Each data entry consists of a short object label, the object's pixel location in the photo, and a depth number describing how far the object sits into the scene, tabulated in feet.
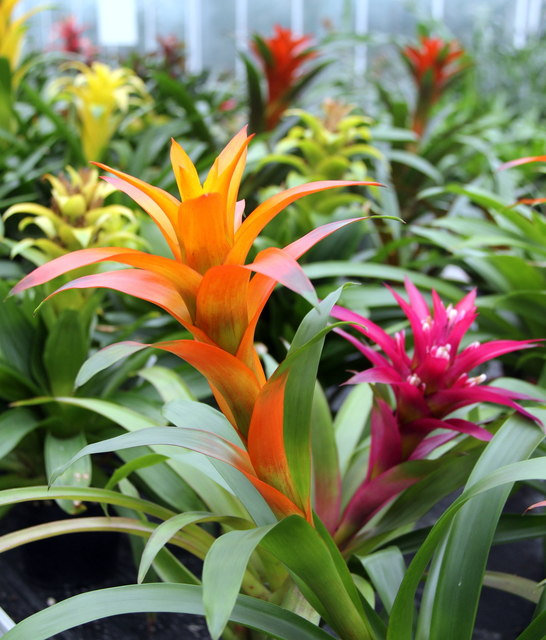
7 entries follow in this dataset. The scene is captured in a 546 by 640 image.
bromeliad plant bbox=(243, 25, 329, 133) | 7.91
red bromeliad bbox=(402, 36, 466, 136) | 8.63
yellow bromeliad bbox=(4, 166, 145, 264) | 4.14
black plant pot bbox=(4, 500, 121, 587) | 3.97
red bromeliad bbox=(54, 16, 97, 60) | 13.32
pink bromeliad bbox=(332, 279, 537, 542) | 2.72
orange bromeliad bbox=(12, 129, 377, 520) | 1.97
